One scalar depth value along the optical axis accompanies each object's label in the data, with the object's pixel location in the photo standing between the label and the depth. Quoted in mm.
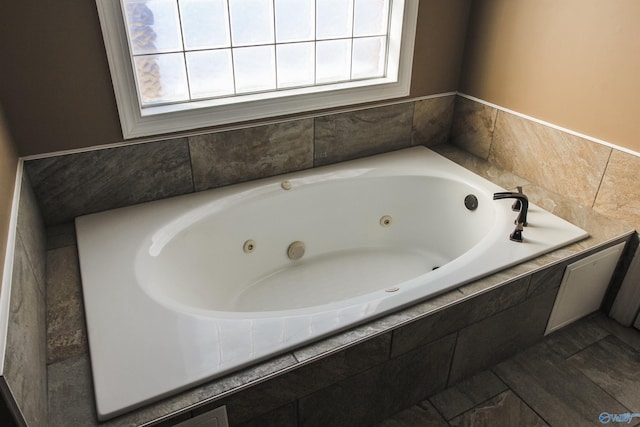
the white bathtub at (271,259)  1323
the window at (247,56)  1823
